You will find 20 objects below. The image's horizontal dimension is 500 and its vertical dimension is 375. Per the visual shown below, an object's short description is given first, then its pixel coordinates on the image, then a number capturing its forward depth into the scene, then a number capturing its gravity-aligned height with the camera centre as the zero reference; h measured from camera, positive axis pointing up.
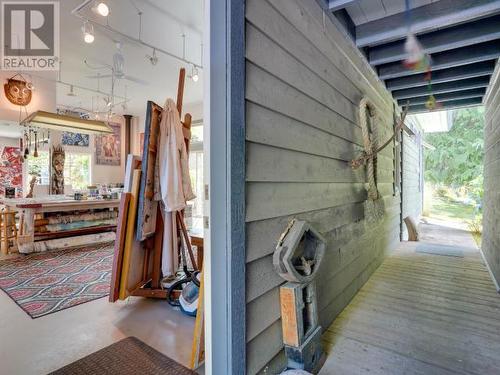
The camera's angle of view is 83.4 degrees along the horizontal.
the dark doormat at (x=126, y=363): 1.70 -1.10
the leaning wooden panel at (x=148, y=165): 2.51 +0.22
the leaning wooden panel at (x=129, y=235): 2.53 -0.41
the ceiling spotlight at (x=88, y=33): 3.51 +1.96
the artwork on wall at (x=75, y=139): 8.62 +1.61
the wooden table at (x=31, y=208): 4.20 -0.28
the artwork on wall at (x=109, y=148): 9.43 +1.44
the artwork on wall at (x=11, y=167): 8.83 +0.76
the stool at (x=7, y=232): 4.27 -0.64
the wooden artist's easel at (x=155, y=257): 2.70 -0.69
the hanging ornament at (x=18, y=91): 5.56 +2.01
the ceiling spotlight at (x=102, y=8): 3.01 +1.96
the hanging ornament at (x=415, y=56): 2.96 +1.50
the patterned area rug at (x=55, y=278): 2.68 -1.03
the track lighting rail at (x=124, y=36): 3.51 +2.38
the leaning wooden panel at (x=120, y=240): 2.51 -0.45
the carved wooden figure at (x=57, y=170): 7.22 +0.53
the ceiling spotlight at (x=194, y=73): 5.06 +2.22
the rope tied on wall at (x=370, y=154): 2.78 +0.36
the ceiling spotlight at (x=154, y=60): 4.48 +2.08
